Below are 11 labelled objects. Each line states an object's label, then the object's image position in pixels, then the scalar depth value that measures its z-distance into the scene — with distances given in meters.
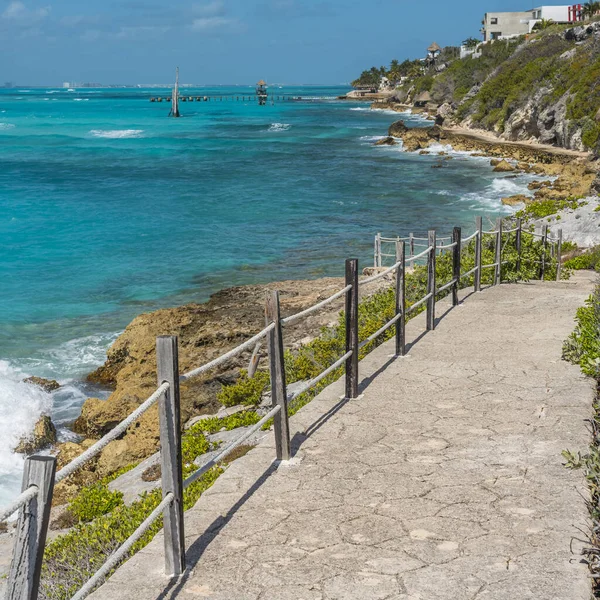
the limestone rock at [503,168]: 47.11
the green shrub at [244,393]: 10.20
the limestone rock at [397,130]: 73.12
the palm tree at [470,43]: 128.50
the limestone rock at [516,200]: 34.75
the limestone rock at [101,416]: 12.61
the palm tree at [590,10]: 96.75
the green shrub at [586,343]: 8.05
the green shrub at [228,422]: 8.55
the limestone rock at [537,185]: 38.97
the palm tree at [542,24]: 103.16
